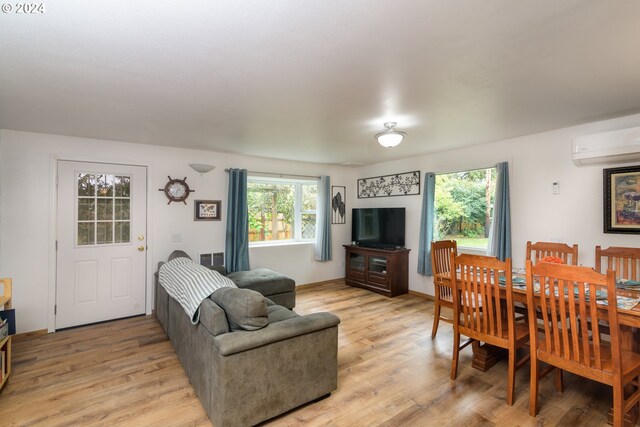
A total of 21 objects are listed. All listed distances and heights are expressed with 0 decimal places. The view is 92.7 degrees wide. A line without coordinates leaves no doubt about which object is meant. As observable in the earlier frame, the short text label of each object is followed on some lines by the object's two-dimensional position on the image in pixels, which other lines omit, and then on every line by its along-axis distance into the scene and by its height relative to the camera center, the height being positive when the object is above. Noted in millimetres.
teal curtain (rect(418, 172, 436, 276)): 4734 -66
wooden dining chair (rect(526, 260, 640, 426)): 1765 -796
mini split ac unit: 2732 +641
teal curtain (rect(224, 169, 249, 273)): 4586 -148
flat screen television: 5195 -215
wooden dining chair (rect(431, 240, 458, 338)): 3285 -645
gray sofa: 1860 -996
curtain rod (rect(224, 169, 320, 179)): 5050 +700
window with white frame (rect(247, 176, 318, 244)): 5188 +116
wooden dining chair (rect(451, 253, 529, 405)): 2246 -757
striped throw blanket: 2238 -562
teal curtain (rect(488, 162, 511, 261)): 3799 -35
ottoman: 3961 -914
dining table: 1866 -636
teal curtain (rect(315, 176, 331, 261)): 5621 -125
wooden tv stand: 4969 -946
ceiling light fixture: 3006 +771
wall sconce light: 4344 +687
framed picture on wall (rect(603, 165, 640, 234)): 2908 +153
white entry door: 3654 -342
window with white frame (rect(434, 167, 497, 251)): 4340 +138
